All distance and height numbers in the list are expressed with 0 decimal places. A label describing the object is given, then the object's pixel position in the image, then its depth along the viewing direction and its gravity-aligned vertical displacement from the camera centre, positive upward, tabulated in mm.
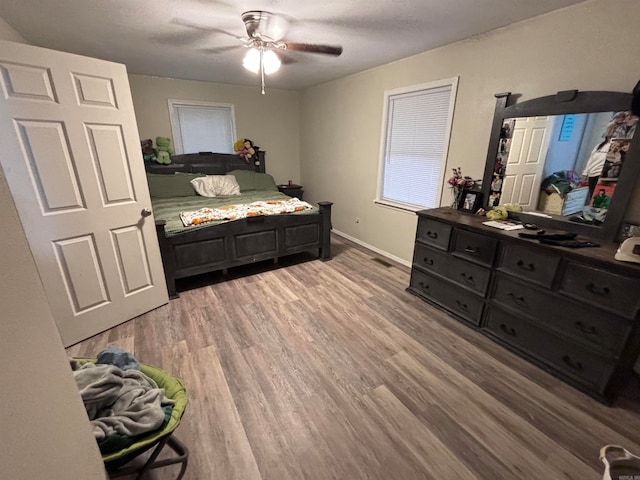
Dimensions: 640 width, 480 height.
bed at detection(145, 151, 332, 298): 2765 -821
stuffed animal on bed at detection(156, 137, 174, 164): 4234 -41
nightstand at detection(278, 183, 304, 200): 5086 -727
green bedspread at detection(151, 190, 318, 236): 2791 -695
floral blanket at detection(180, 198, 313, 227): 2905 -682
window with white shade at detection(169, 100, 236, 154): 4383 +325
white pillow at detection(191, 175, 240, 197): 4113 -542
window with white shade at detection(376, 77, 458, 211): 2938 +54
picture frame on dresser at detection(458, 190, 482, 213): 2592 -461
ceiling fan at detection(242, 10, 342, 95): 2018 +729
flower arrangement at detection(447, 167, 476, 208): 2668 -312
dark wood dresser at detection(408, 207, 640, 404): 1594 -952
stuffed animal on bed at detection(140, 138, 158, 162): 4137 -63
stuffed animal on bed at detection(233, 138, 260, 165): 4824 -28
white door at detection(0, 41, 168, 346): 1694 -229
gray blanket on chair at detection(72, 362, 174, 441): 1035 -957
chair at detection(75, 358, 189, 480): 1012 -1026
